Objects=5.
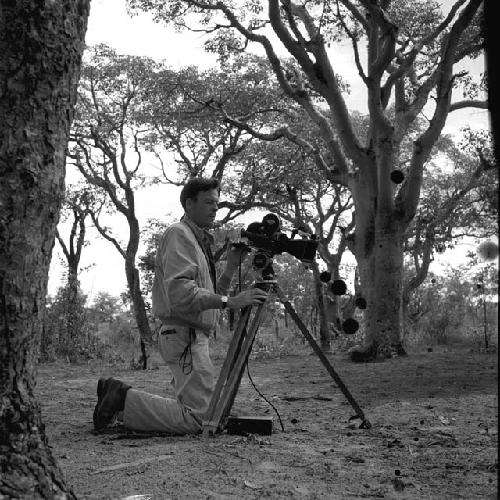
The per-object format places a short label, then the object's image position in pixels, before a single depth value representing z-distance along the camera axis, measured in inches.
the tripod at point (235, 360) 154.5
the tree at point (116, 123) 784.9
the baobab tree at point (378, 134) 409.4
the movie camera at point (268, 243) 157.5
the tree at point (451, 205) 670.5
